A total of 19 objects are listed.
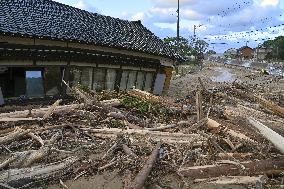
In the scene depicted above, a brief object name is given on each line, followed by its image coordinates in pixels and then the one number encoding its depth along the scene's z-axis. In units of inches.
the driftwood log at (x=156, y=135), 167.2
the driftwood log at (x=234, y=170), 132.3
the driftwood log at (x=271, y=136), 140.8
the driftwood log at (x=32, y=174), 121.0
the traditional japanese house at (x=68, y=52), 290.2
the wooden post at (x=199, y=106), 210.6
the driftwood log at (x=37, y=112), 195.5
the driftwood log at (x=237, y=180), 126.5
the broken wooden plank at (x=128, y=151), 146.9
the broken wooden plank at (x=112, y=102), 237.1
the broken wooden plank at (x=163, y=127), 188.4
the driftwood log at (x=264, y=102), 245.9
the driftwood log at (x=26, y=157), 135.8
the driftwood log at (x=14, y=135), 160.6
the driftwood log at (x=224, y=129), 170.3
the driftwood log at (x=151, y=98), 247.5
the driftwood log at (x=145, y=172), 118.1
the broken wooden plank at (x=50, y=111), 196.4
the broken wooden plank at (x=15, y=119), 186.8
